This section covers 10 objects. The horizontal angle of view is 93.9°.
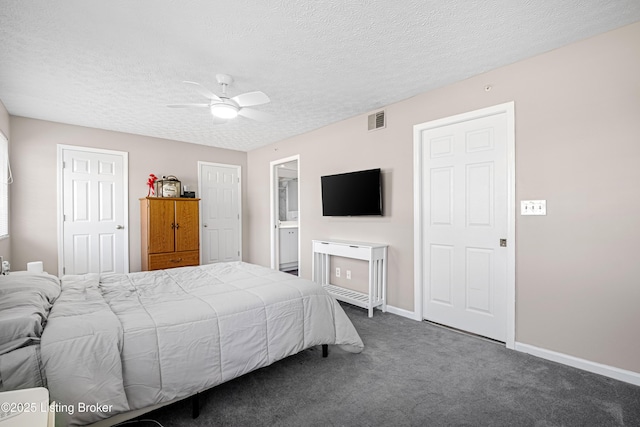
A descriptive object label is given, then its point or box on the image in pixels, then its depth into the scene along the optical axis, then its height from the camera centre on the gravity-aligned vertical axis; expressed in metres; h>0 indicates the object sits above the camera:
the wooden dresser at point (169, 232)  4.49 -0.29
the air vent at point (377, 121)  3.70 +1.16
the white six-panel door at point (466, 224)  2.79 -0.12
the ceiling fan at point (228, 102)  2.63 +1.01
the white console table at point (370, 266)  3.52 -0.65
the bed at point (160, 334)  1.41 -0.70
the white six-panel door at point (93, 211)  4.25 +0.05
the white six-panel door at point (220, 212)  5.59 +0.03
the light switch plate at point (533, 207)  2.50 +0.04
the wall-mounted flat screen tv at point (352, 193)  3.69 +0.26
